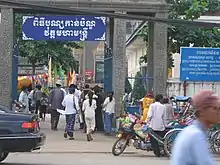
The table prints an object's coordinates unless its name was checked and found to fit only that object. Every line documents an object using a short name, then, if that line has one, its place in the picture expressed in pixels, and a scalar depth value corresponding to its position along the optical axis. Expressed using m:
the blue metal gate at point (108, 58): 20.30
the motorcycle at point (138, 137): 14.61
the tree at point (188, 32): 22.86
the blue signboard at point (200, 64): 18.78
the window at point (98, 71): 41.75
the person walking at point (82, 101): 19.97
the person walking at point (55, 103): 20.31
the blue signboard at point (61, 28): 18.94
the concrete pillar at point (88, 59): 59.86
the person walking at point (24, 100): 19.98
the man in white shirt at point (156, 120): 14.77
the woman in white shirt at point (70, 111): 17.88
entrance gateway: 19.11
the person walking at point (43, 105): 25.31
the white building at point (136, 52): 30.09
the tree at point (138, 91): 19.97
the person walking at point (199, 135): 4.02
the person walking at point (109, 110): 18.86
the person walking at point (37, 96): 24.83
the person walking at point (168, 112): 15.57
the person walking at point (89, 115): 17.73
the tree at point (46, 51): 34.44
